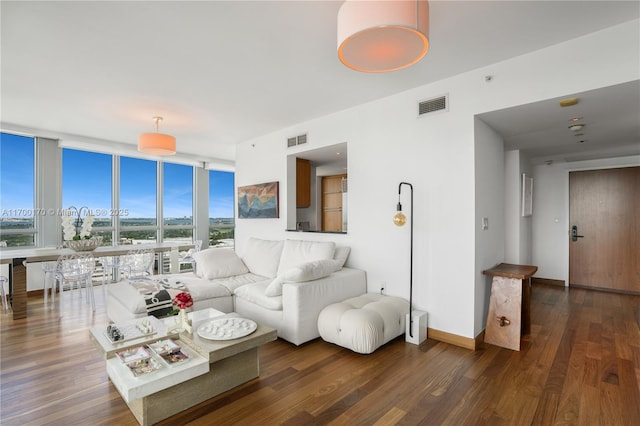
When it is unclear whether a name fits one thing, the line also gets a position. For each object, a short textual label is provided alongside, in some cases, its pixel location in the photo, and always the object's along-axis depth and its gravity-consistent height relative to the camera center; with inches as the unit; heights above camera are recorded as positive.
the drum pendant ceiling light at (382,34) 58.7 +37.4
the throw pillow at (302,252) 151.4 -20.5
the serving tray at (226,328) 88.8 -35.4
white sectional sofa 122.2 -34.0
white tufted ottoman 109.3 -41.6
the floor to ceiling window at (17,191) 196.5 +14.8
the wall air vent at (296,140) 183.8 +43.9
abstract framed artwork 201.5 +8.0
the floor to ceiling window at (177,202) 276.8 +10.0
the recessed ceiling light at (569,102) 103.9 +37.5
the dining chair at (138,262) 194.2 -32.1
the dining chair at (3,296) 159.6 -44.1
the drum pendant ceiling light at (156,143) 154.7 +35.5
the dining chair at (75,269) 162.9 -30.6
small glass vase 93.5 -34.5
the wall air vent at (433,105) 124.6 +44.3
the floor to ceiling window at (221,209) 311.7 +3.7
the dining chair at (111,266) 198.8 -35.4
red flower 93.6 -27.1
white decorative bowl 169.5 -17.5
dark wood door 199.3 -12.2
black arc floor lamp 123.3 -5.2
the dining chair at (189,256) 241.4 -36.2
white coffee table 72.8 -41.2
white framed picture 193.8 +10.4
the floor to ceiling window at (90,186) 223.9 +20.3
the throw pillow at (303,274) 122.8 -25.4
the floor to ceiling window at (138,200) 250.8 +10.8
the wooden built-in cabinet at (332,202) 242.7 +7.8
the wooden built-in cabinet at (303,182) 206.7 +20.4
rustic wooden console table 117.0 -37.3
